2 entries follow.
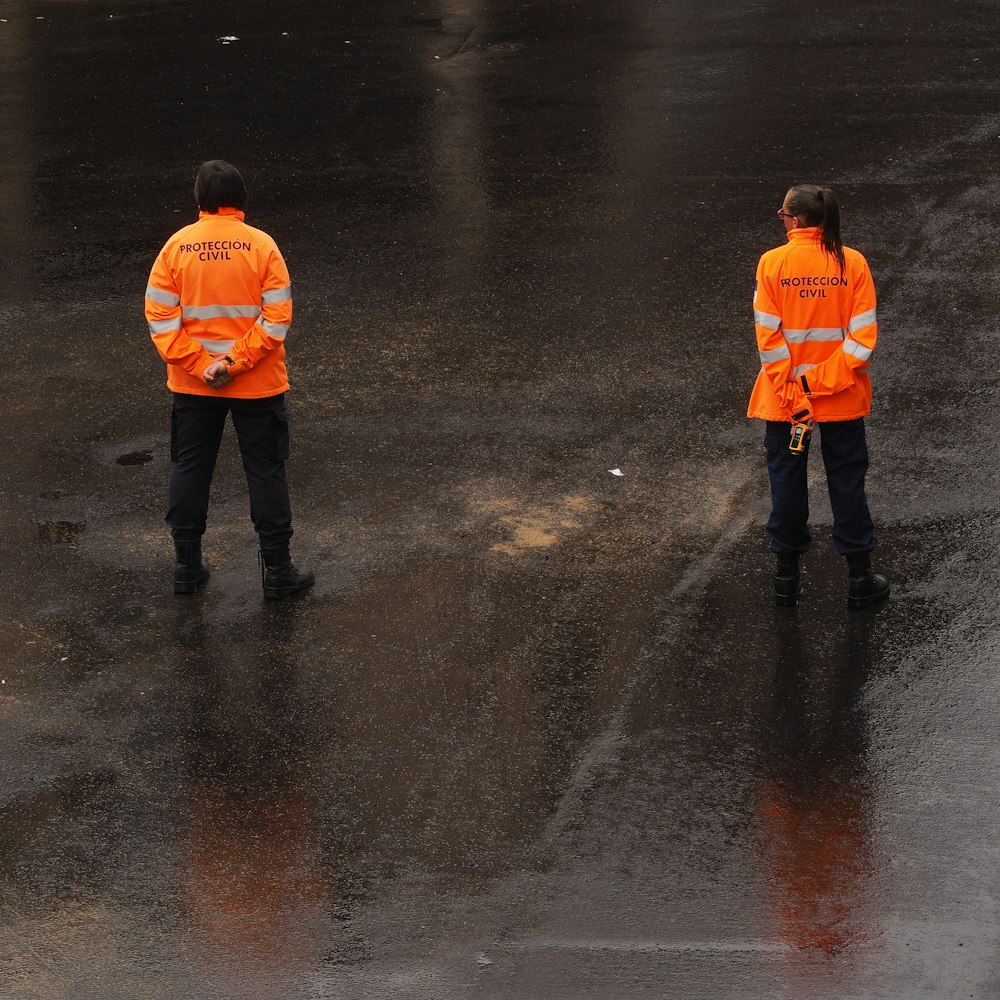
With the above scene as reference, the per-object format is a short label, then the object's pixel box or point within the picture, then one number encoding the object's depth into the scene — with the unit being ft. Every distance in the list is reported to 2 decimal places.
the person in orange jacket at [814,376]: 42.52
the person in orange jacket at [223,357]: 44.34
